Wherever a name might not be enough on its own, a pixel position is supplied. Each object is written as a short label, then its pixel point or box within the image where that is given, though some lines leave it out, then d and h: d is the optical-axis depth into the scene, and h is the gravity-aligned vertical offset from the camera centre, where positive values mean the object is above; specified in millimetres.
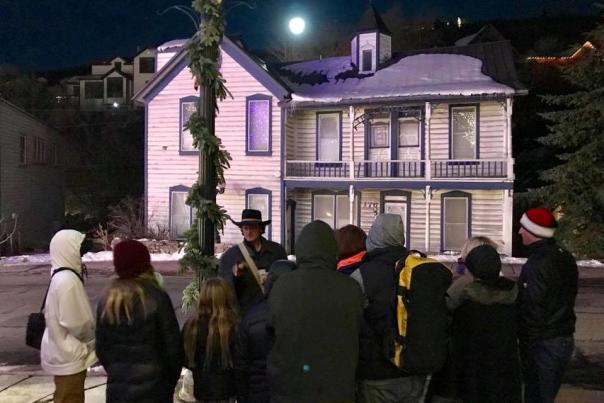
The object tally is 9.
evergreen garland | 5801 +617
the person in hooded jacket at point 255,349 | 3502 -921
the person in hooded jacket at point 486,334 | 4078 -946
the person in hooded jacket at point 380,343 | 3736 -921
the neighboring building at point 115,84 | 51350 +9537
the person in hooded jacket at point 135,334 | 3707 -884
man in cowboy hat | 5159 -583
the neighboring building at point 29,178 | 24203 +635
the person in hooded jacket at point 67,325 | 4215 -938
